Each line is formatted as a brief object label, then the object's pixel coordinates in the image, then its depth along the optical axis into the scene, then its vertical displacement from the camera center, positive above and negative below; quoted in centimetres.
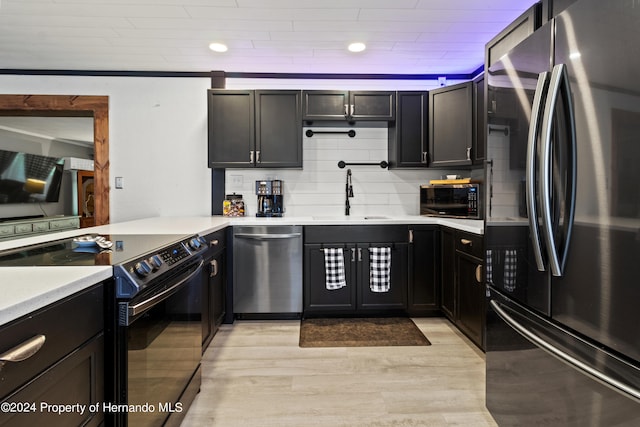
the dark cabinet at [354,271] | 308 -56
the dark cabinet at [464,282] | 241 -58
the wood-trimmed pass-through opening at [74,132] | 354 +106
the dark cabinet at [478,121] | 302 +78
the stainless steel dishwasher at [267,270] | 301 -55
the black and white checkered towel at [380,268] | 306 -53
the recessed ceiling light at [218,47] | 293 +140
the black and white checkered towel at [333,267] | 305 -52
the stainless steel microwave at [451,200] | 310 +7
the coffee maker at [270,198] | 351 +11
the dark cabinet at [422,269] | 312 -55
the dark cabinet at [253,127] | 332 +79
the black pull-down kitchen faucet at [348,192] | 363 +18
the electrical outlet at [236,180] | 363 +30
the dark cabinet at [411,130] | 340 +78
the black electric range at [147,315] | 111 -41
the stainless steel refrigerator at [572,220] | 94 -4
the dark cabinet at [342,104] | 333 +101
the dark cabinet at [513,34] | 142 +81
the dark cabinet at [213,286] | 237 -59
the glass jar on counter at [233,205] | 354 +4
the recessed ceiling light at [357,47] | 294 +141
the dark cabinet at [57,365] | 73 -38
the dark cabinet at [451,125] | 316 +79
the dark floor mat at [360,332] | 262 -101
